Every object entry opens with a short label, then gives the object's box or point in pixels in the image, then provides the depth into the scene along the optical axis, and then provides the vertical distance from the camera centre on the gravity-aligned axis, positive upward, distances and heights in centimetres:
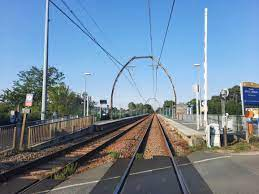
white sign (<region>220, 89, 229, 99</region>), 981 +85
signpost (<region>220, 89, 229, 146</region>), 935 +47
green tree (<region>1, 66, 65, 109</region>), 4286 +552
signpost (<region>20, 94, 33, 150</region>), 926 -8
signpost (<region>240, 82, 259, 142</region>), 1003 +56
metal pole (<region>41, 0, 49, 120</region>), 1317 +283
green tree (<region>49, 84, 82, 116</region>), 2832 +127
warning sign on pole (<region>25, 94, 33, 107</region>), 1002 +44
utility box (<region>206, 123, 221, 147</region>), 933 -126
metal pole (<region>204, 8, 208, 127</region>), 1090 +271
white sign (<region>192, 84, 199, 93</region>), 1561 +174
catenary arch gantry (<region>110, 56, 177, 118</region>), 3717 +746
